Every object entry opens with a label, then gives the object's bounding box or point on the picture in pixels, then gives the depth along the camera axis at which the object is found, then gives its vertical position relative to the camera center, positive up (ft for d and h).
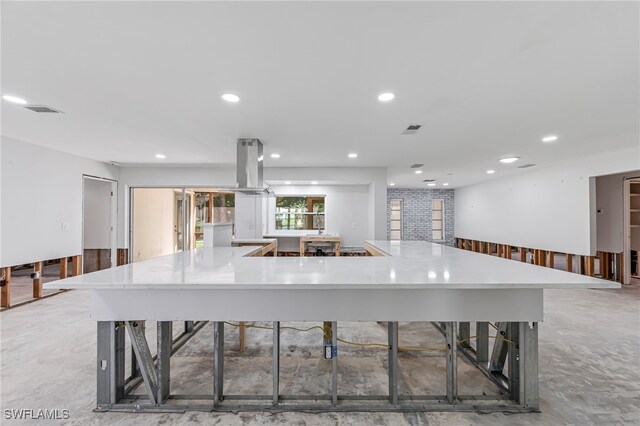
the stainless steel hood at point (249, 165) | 13.83 +2.38
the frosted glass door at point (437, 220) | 38.27 -0.47
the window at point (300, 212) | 28.76 +0.41
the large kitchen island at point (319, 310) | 5.93 -1.98
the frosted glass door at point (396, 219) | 37.76 -0.34
